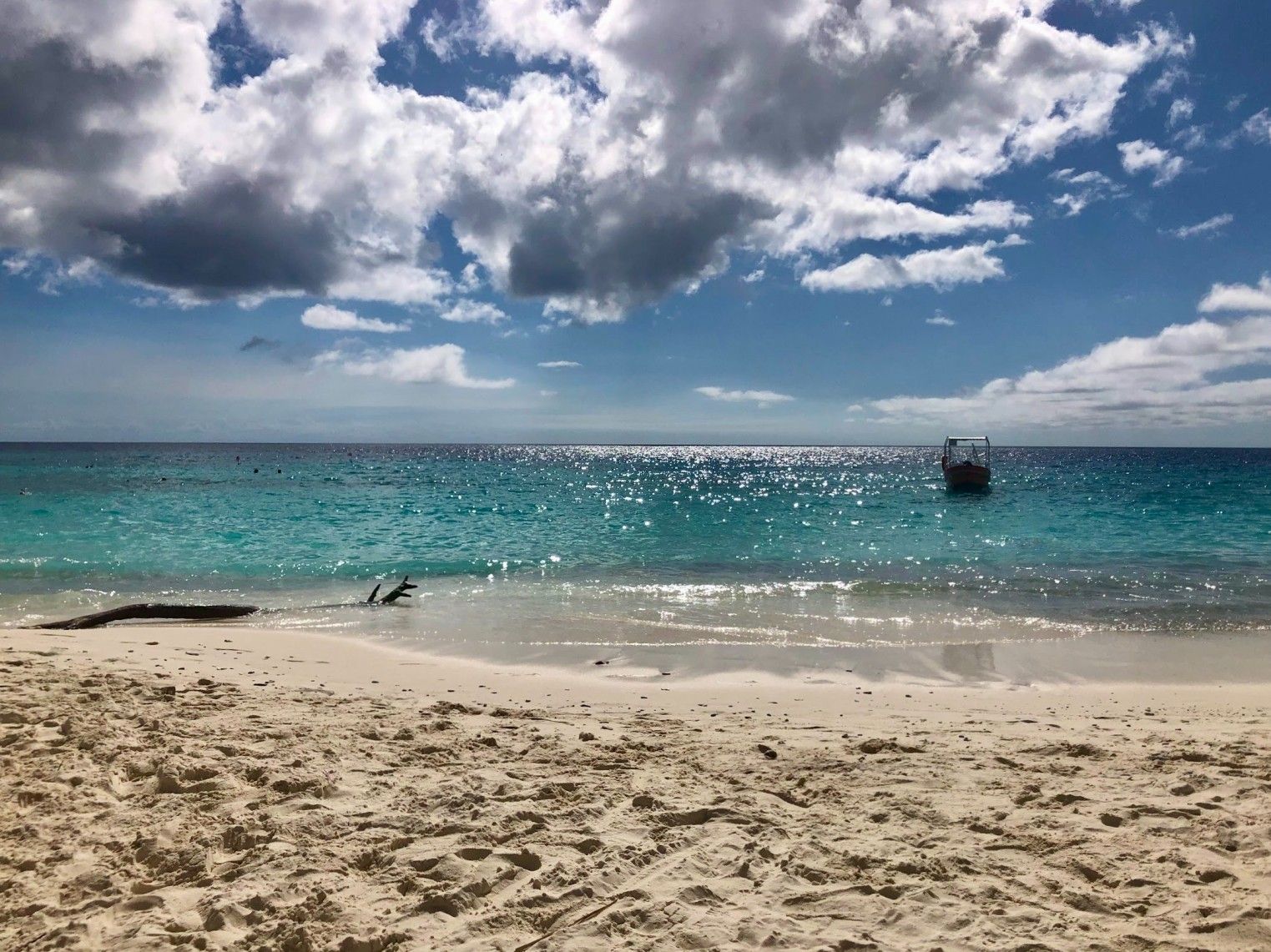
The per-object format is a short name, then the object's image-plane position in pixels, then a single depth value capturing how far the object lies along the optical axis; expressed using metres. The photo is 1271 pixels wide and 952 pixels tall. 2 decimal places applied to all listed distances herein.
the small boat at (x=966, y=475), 57.34
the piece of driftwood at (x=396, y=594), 15.71
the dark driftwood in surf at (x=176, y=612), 13.53
